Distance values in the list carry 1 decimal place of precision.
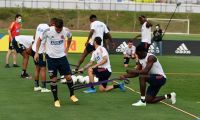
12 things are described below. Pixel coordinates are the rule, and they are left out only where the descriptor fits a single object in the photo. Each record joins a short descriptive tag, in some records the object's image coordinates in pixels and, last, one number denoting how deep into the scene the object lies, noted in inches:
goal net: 2235.2
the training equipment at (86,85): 496.1
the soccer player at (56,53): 468.8
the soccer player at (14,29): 760.2
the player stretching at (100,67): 545.6
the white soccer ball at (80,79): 595.5
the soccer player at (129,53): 889.6
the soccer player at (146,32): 807.6
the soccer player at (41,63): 542.6
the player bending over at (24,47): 629.6
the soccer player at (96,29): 693.3
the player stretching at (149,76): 465.4
